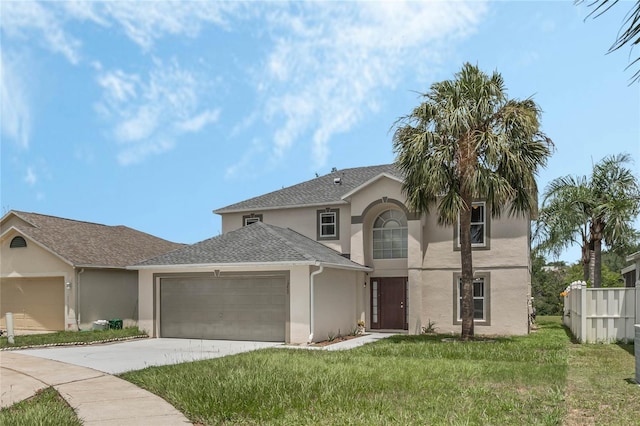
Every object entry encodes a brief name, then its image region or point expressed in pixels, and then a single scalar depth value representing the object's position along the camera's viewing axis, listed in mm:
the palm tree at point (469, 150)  17875
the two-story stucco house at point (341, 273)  19266
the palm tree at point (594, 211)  25625
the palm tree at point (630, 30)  3078
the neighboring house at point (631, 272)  18266
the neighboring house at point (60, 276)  23297
